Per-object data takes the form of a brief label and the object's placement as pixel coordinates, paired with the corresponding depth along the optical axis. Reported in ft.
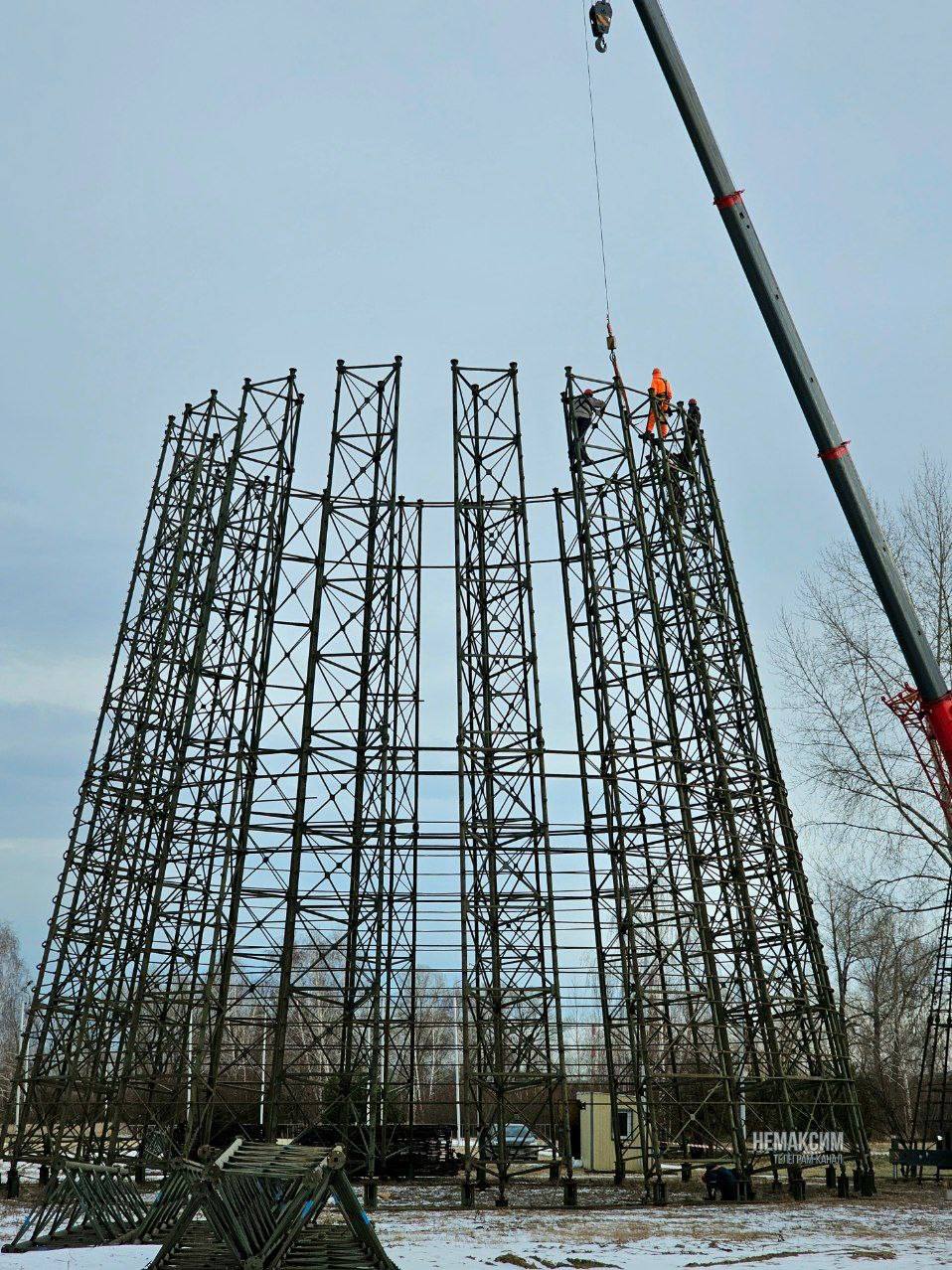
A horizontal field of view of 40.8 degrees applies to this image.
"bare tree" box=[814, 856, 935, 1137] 124.98
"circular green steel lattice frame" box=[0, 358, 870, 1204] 77.56
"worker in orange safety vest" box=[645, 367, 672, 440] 88.94
